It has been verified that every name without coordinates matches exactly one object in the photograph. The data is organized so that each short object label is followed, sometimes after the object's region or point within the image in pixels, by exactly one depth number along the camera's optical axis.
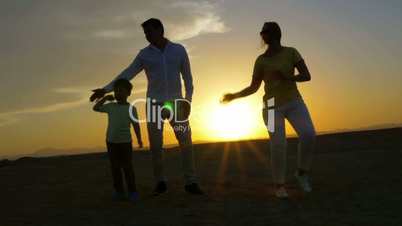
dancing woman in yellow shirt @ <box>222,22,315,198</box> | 8.13
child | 8.20
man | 8.50
